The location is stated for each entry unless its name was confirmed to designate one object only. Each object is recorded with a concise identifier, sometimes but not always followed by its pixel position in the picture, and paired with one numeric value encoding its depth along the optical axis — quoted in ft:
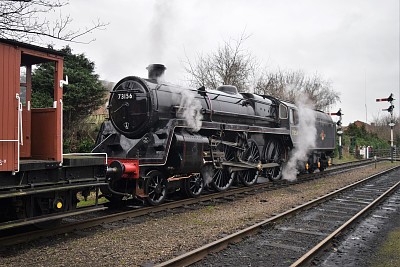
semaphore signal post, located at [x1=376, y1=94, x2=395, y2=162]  97.92
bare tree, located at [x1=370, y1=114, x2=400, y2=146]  217.38
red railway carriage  18.12
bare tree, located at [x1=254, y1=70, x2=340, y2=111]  104.54
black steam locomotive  29.32
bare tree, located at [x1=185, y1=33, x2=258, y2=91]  81.30
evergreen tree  47.74
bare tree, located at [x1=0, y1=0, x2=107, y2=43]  29.53
